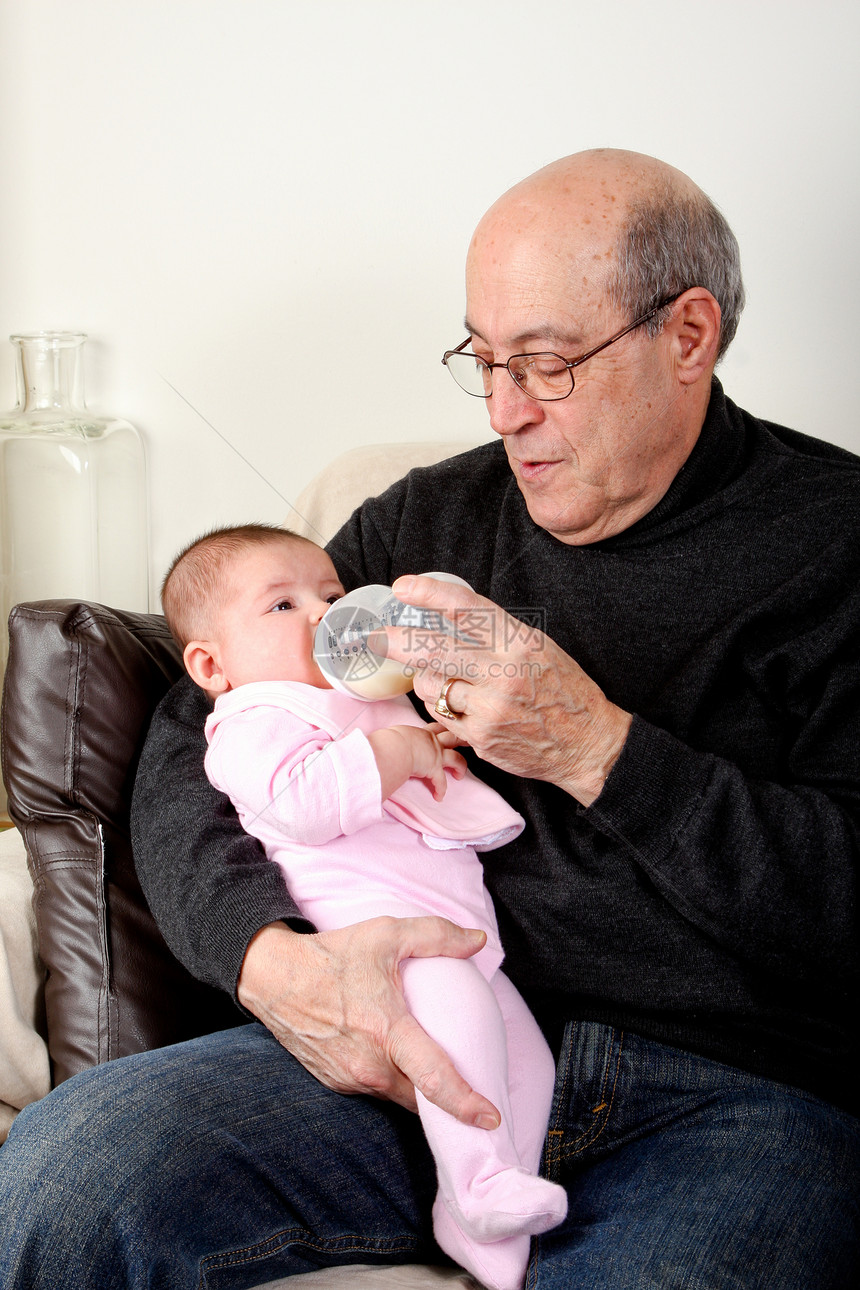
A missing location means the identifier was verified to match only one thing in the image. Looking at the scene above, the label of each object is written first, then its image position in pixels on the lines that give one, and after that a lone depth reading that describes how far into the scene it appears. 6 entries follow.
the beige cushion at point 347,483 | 1.69
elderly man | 0.97
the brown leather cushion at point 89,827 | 1.26
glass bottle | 1.96
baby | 0.98
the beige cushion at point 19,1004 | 1.25
